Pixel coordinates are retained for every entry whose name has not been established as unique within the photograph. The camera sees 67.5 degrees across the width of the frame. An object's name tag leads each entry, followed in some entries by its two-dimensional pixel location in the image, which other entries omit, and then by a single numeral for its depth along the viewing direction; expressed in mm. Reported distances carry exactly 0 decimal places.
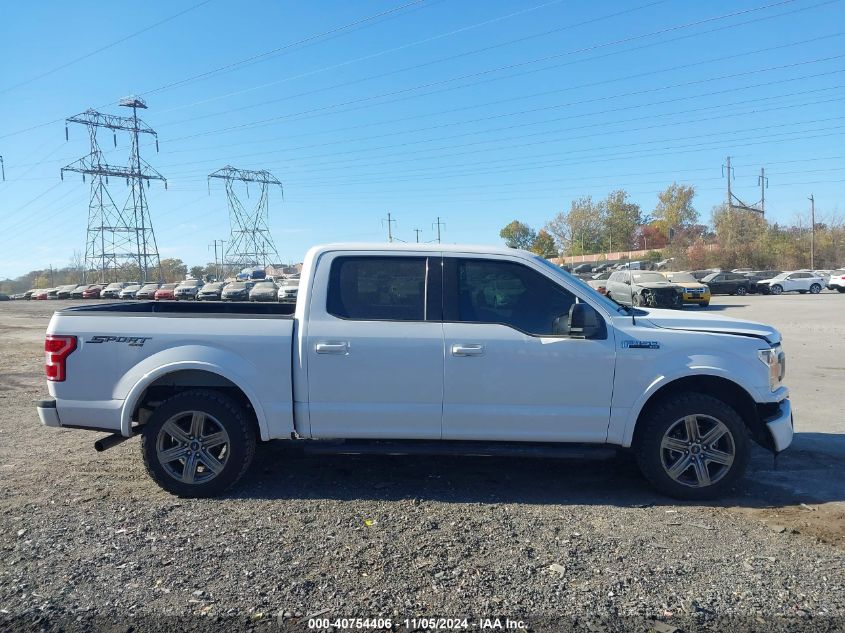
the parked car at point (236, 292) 46856
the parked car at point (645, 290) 26688
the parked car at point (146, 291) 55459
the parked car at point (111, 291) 61438
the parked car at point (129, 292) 57750
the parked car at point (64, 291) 66062
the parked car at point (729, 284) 41688
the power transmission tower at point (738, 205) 64688
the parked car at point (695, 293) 28828
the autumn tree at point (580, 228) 103125
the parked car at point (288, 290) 35091
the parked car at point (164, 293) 49569
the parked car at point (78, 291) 65219
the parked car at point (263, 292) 42531
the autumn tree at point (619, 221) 104250
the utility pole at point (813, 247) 65938
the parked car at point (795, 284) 41281
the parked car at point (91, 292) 62212
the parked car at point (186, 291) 52688
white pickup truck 4855
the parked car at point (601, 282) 33844
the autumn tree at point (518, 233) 104569
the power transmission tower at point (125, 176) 62344
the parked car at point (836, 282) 40312
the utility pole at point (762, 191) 72806
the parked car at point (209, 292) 50375
